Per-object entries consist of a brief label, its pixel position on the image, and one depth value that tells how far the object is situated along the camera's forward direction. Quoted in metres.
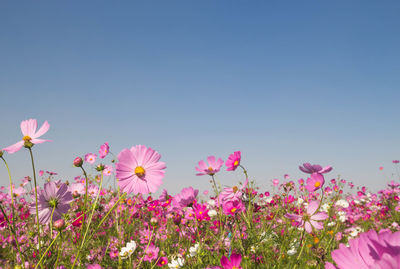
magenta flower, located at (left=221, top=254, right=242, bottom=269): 1.17
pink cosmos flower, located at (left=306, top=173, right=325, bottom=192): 1.33
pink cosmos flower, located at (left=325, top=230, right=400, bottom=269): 0.32
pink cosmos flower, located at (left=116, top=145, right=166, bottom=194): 1.09
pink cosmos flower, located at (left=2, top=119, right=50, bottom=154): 1.22
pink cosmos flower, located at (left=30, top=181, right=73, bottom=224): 1.31
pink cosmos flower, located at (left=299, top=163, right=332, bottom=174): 1.37
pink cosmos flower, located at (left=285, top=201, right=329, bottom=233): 1.44
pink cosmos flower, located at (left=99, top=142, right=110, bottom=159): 1.96
